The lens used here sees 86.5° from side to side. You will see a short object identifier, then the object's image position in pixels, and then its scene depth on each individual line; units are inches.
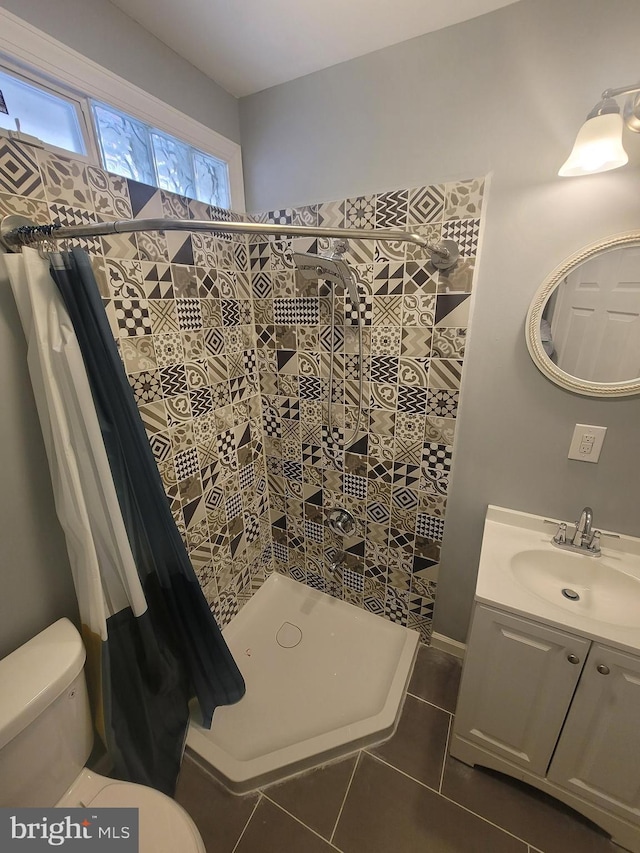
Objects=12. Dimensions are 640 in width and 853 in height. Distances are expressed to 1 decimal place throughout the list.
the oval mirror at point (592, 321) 42.7
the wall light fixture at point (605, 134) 33.4
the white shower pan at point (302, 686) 52.5
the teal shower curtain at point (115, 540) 36.1
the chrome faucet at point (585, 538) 48.9
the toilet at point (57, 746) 33.8
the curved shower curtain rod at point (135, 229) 30.9
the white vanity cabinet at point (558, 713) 39.1
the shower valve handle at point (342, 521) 70.4
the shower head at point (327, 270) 51.7
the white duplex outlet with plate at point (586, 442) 47.9
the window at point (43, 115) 36.9
